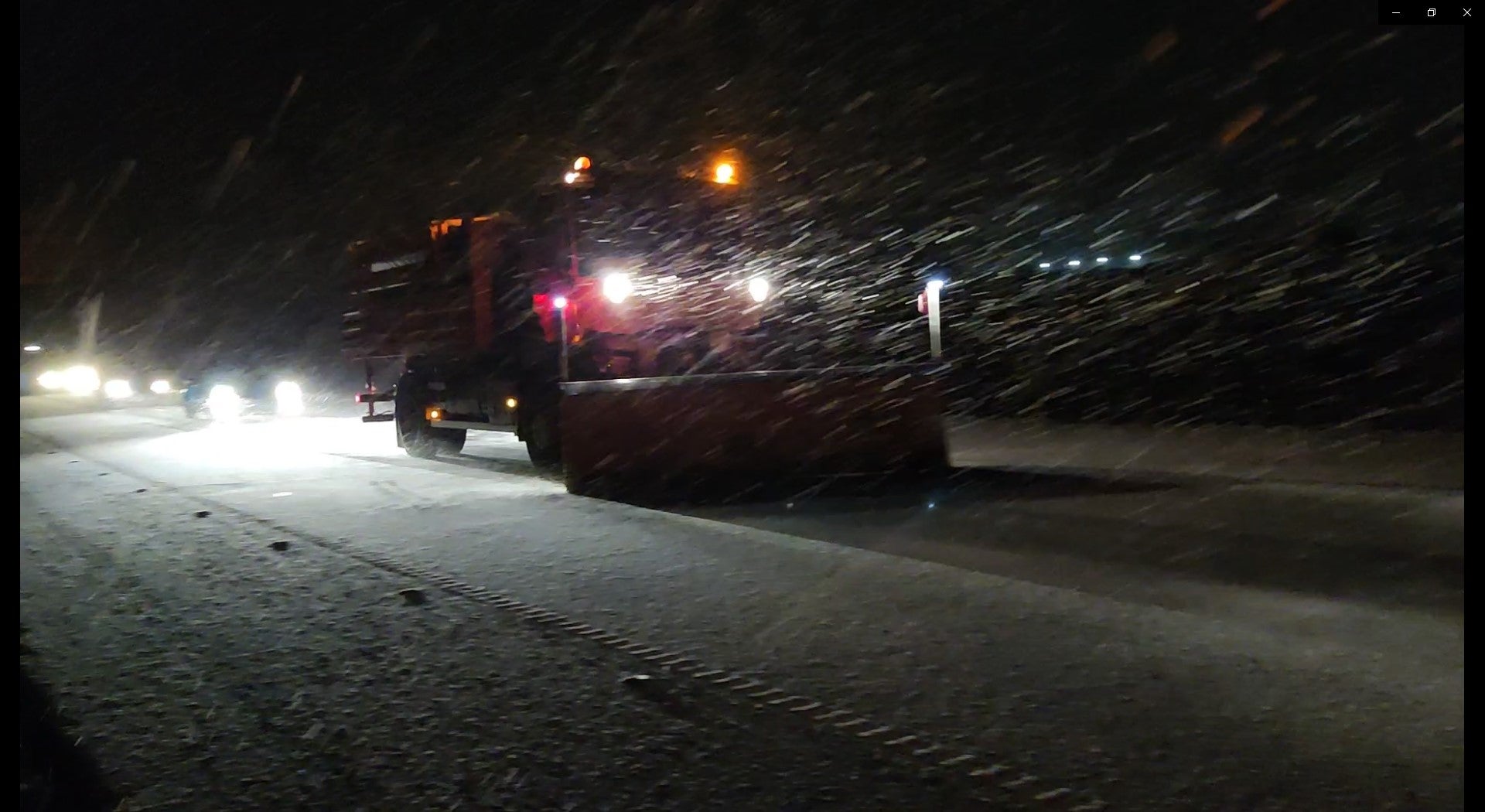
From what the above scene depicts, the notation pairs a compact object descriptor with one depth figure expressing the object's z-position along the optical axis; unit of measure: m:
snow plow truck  11.96
